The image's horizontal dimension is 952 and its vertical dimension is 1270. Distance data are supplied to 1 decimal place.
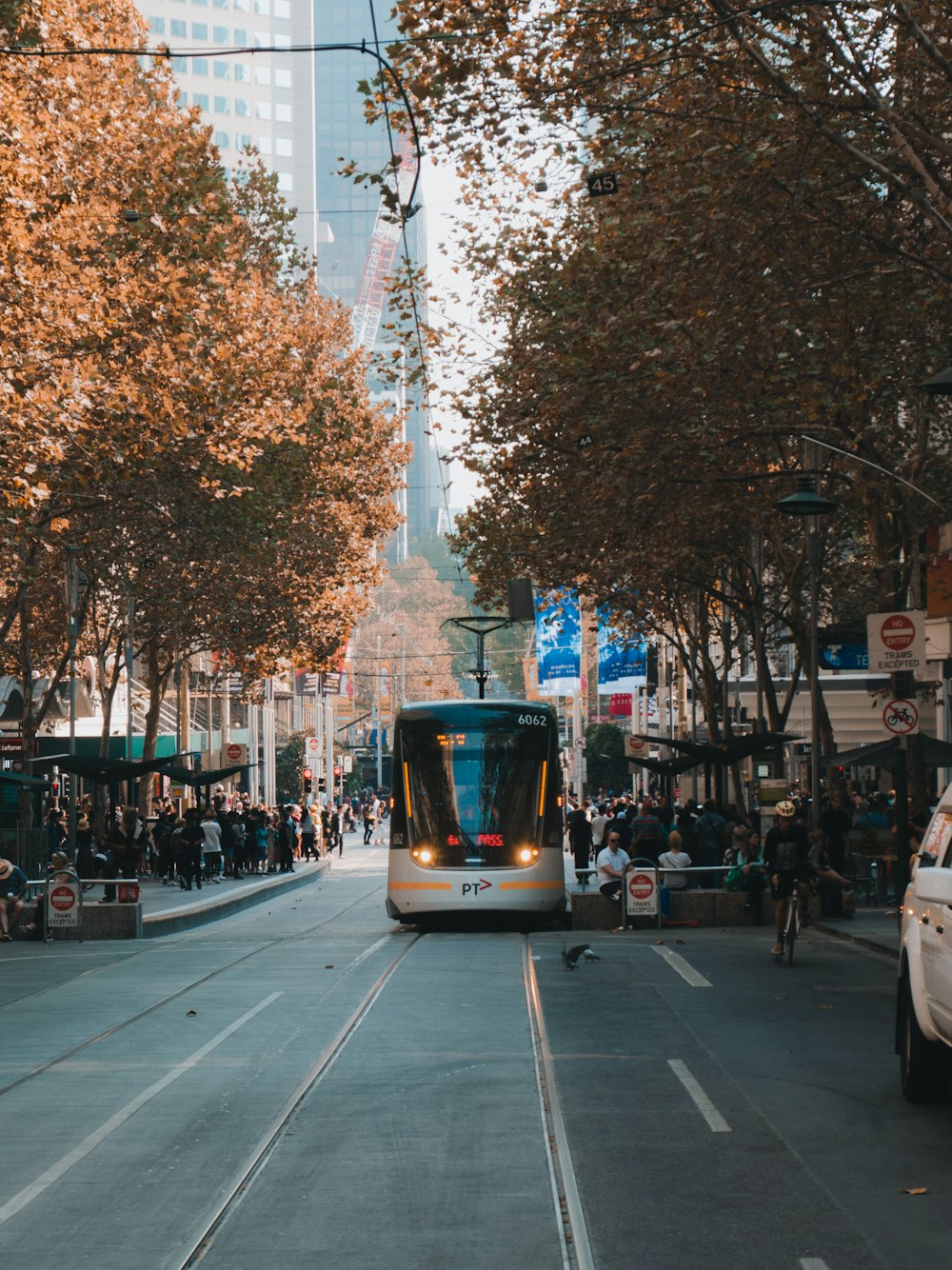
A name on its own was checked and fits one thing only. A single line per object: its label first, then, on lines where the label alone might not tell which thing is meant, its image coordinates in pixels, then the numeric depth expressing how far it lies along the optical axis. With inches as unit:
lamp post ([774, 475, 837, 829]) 1112.2
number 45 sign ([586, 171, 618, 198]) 795.2
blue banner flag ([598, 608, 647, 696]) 1962.4
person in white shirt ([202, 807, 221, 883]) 1742.1
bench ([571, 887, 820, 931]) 1045.2
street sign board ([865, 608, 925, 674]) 850.8
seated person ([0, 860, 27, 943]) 1029.8
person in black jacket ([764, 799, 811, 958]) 770.8
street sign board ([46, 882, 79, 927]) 1024.2
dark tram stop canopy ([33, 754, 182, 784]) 1236.5
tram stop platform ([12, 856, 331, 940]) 1060.5
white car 378.9
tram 1004.6
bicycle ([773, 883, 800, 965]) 784.3
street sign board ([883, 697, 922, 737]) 849.5
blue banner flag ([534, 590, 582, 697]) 1927.9
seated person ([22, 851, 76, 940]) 1023.7
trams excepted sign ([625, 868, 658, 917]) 1020.5
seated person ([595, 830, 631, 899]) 1032.2
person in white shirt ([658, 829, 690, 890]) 1060.5
